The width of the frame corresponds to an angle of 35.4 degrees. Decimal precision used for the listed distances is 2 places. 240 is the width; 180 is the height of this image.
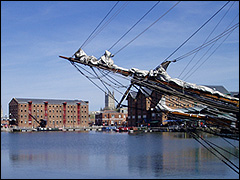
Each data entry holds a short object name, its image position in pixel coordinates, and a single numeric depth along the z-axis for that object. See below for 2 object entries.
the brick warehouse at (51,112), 130.50
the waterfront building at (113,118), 163.50
